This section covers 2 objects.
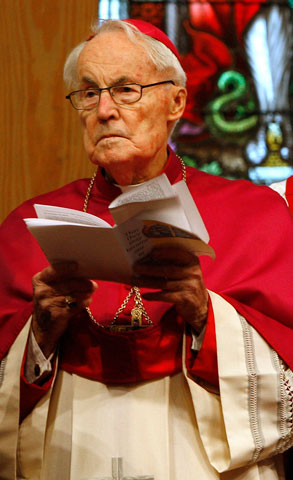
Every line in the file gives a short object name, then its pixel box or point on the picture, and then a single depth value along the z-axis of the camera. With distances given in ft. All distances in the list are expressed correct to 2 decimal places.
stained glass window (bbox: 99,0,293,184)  38.52
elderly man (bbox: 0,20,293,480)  22.38
